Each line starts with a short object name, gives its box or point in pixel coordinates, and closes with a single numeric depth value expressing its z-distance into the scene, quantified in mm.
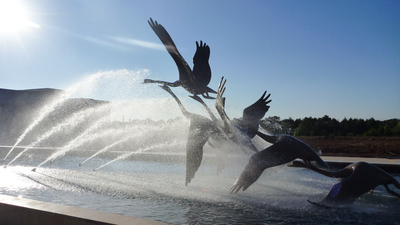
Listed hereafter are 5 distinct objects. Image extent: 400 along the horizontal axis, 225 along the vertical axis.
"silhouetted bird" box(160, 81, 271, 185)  7047
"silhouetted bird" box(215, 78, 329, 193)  5926
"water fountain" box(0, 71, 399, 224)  5027
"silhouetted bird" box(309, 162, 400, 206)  5465
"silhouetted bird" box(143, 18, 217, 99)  7927
